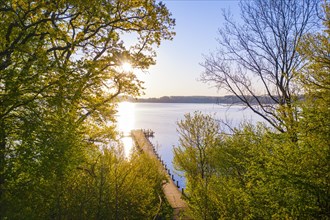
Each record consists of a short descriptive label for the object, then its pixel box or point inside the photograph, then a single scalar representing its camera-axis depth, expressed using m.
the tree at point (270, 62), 13.86
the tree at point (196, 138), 19.52
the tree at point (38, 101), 8.35
